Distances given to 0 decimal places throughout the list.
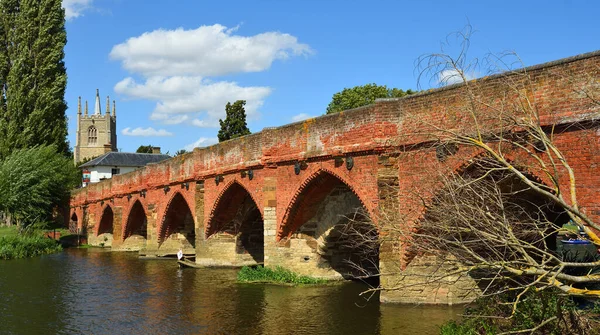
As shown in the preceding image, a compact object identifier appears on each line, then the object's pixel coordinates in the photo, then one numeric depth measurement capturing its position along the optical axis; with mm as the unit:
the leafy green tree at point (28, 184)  31828
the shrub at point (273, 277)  16734
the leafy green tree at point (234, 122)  45406
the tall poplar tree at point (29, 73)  38094
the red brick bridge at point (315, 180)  9781
